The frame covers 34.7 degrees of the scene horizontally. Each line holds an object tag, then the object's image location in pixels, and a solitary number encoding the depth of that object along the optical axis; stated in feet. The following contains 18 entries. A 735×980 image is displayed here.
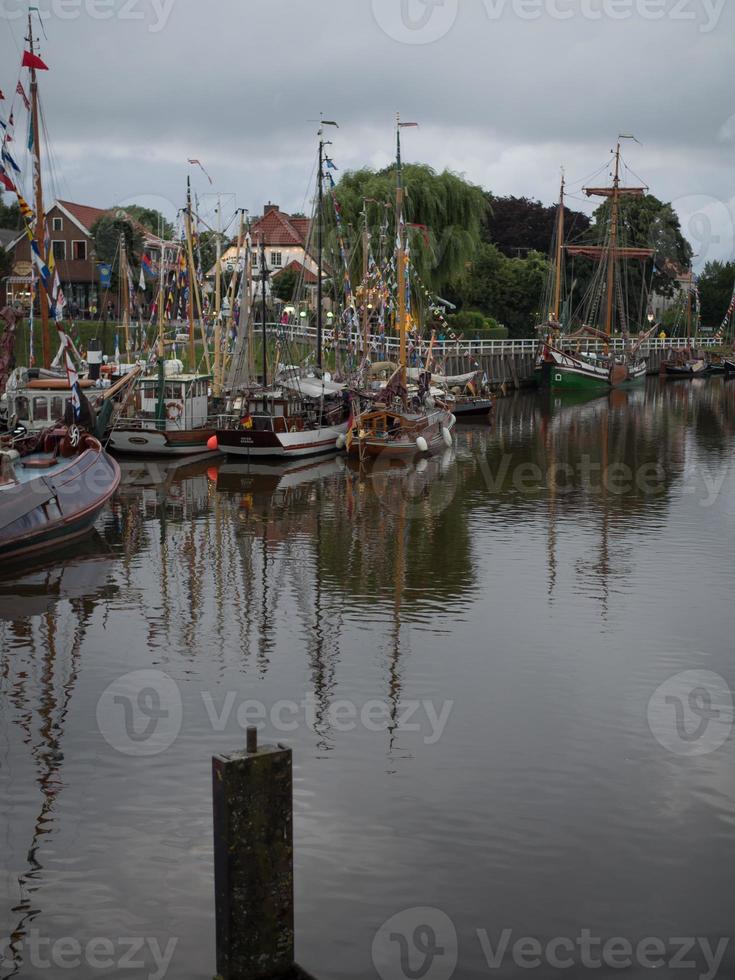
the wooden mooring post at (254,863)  30.48
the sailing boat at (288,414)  136.15
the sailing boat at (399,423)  140.56
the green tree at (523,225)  378.32
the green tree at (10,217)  326.65
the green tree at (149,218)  283.59
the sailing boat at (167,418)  136.26
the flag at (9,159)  92.48
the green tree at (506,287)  307.78
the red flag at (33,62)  99.51
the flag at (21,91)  99.41
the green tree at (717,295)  445.37
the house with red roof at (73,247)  261.85
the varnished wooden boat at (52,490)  82.33
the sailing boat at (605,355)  263.08
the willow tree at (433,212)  232.12
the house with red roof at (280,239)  320.48
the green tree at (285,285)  274.98
